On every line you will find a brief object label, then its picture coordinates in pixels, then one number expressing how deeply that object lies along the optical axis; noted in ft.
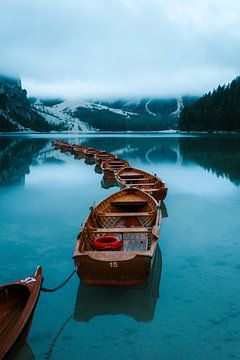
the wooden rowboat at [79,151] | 196.77
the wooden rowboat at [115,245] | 31.46
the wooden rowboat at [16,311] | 21.27
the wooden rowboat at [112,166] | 112.47
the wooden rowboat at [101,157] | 149.51
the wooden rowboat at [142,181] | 71.56
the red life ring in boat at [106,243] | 35.96
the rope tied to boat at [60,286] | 30.75
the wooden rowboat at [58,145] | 257.63
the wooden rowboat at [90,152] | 177.94
